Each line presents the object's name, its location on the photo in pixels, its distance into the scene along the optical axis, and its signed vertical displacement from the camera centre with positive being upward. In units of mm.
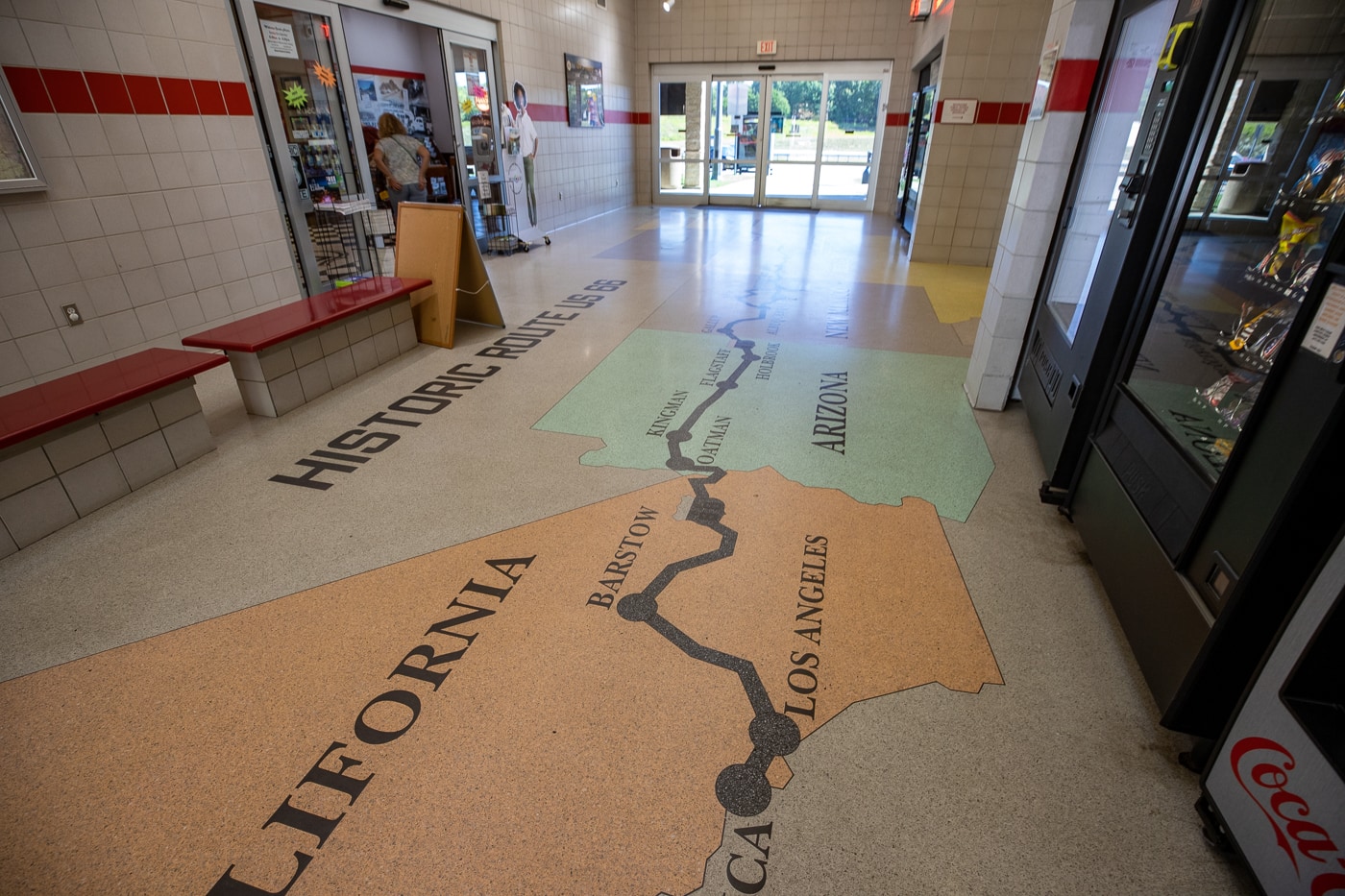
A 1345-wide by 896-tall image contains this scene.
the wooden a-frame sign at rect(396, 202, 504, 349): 4211 -746
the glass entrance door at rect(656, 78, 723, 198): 11109 +139
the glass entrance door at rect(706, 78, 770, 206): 10797 +329
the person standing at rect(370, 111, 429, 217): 6789 -130
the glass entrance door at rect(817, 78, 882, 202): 10406 +356
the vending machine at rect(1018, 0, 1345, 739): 1273 -497
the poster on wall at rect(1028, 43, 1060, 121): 2863 +303
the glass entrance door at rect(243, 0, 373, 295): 4586 +160
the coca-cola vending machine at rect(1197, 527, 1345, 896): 1104 -1070
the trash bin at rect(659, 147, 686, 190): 11648 -398
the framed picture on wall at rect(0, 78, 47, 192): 3150 -74
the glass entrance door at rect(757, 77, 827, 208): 10539 +283
